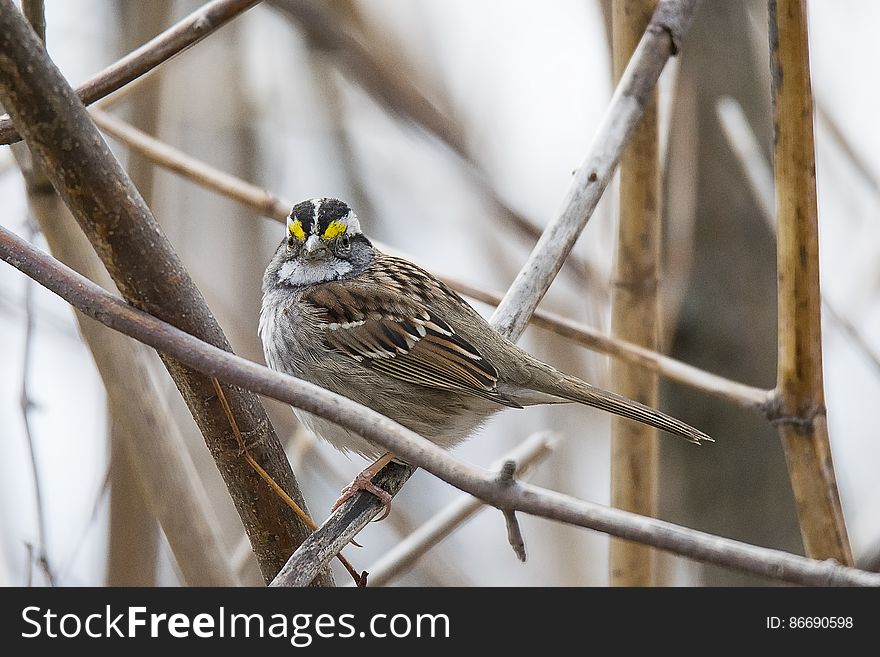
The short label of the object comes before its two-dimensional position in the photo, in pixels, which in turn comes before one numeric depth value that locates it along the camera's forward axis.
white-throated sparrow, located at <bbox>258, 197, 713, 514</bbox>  5.17
